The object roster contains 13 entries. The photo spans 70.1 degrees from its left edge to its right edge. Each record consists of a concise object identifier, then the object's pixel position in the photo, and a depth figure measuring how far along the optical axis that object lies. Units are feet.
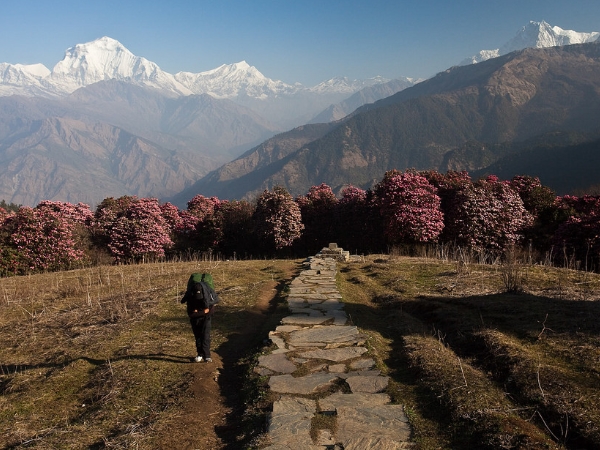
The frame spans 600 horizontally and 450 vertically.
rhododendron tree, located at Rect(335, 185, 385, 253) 75.66
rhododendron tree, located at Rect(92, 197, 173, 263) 69.97
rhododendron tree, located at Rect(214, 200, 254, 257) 84.38
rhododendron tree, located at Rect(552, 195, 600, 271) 49.90
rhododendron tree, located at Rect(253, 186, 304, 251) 76.23
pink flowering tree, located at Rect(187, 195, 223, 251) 84.33
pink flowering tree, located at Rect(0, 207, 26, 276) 58.03
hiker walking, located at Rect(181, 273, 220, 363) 19.02
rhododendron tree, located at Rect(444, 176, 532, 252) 62.49
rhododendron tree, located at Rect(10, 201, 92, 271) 59.67
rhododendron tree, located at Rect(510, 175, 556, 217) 67.87
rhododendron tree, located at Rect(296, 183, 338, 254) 83.15
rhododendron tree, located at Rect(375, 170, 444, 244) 63.67
